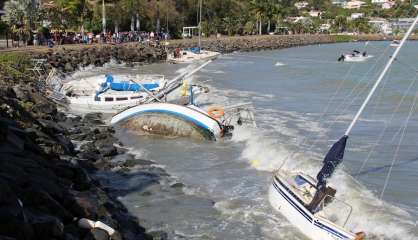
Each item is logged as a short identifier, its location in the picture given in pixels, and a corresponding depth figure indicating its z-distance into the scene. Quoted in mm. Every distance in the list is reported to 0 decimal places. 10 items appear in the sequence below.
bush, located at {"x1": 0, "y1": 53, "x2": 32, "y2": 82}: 36281
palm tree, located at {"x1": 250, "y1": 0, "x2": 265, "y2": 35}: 139312
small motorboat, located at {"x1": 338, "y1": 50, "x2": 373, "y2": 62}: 85688
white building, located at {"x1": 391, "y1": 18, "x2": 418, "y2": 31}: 168250
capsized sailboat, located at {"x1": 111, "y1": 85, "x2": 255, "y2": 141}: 26203
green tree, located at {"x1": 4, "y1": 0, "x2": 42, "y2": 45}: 62312
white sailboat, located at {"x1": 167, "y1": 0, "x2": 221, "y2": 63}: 69938
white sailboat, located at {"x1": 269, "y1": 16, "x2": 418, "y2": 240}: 14070
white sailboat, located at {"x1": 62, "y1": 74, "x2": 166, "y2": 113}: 33875
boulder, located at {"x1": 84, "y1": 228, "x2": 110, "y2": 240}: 11659
